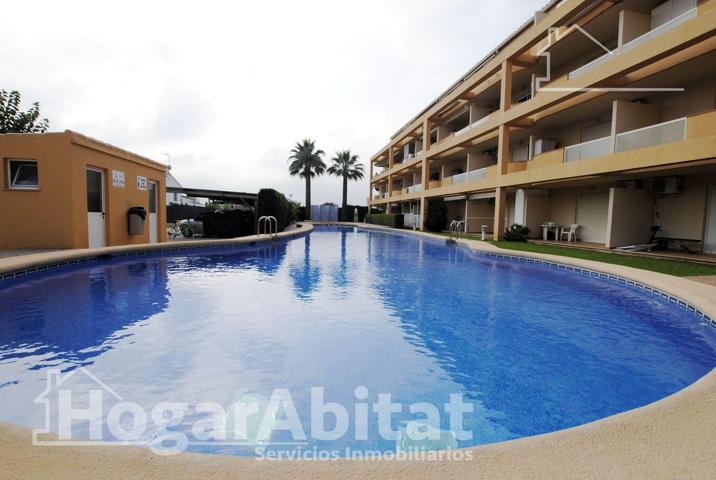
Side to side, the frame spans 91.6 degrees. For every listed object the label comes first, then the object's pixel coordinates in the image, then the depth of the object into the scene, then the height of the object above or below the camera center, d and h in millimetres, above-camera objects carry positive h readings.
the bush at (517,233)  17781 -578
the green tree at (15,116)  18156 +5299
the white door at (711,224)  12133 +31
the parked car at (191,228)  18578 -618
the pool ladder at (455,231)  17880 -827
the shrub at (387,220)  33094 -13
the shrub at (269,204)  20328 +849
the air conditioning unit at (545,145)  18531 +4114
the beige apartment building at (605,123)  10609 +4552
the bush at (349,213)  50344 +875
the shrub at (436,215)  26938 +419
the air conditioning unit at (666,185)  12969 +1498
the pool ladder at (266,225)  19453 -423
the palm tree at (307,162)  46719 +7572
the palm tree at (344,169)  50906 +7340
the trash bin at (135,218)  13094 -92
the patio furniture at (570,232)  17266 -484
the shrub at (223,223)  17859 -307
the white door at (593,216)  16219 +338
